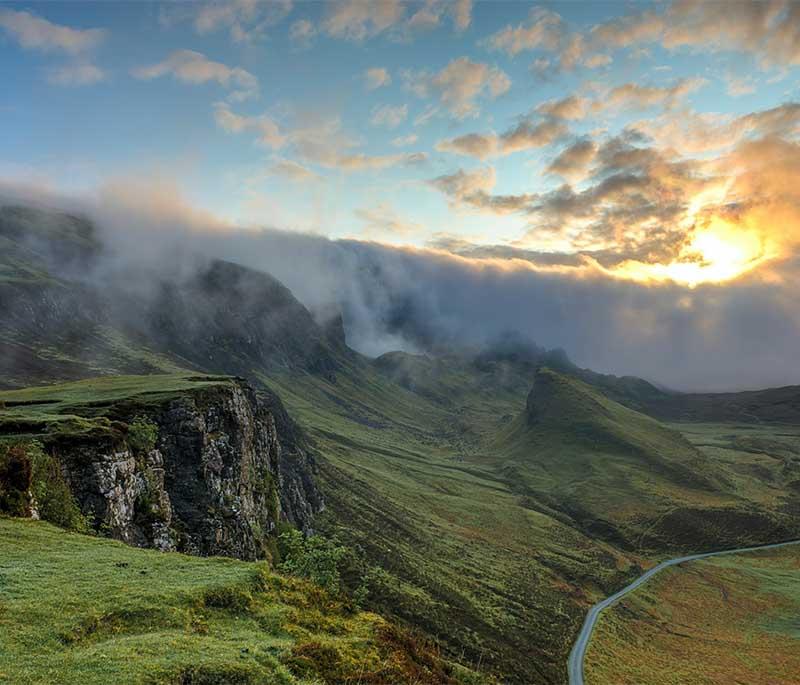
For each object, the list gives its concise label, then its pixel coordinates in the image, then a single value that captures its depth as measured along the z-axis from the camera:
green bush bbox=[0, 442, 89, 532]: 37.75
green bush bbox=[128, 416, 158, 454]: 55.78
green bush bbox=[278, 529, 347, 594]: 58.47
